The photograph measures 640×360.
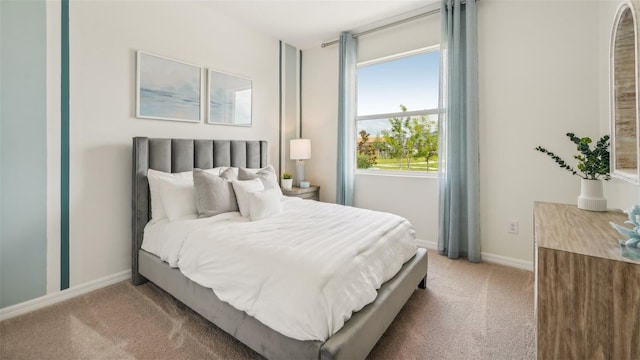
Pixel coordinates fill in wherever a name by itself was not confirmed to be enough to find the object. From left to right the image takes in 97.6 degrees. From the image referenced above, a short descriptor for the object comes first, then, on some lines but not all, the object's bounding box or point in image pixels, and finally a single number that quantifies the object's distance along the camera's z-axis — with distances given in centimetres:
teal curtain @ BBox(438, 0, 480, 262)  283
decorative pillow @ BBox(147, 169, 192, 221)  234
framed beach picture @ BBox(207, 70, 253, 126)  312
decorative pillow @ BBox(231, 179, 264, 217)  232
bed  130
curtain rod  311
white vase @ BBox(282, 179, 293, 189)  384
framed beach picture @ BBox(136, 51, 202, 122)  255
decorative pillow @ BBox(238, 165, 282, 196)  275
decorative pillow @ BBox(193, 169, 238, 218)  228
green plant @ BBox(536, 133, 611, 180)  175
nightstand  367
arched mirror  143
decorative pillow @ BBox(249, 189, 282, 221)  226
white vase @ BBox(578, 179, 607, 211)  172
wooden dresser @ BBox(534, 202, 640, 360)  92
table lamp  389
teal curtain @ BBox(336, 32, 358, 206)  371
